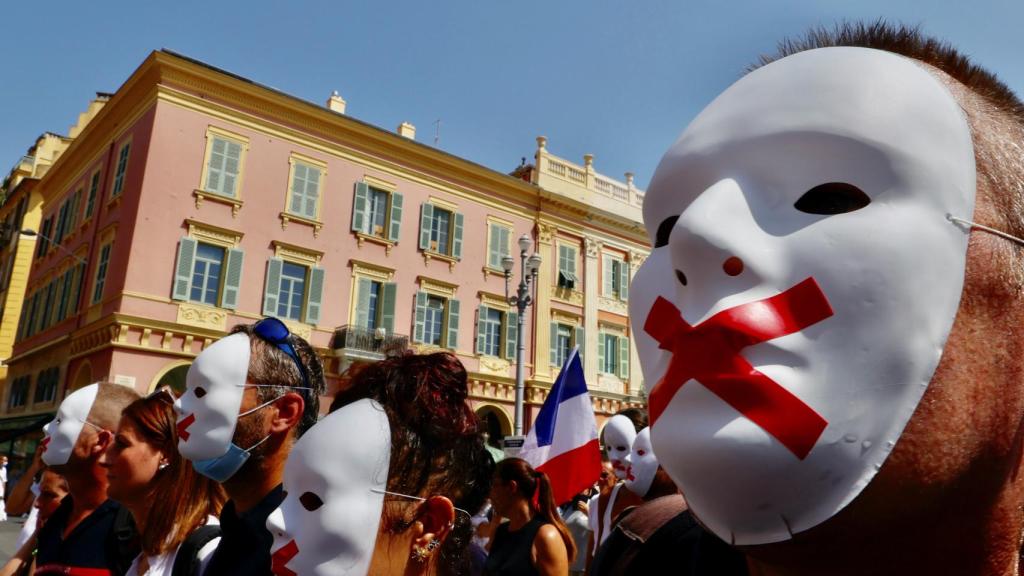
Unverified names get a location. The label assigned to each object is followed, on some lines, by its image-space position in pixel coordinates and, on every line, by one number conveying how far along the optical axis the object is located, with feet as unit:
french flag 17.76
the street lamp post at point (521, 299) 42.14
